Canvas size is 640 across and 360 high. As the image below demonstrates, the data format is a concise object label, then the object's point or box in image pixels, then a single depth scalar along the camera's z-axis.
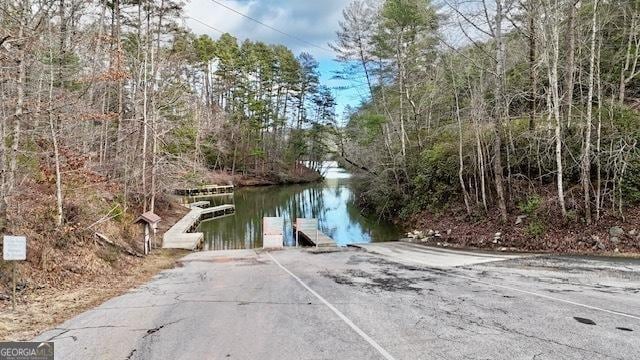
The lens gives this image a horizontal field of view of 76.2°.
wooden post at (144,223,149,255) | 14.21
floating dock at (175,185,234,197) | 39.94
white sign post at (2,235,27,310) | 6.60
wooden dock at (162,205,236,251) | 17.51
